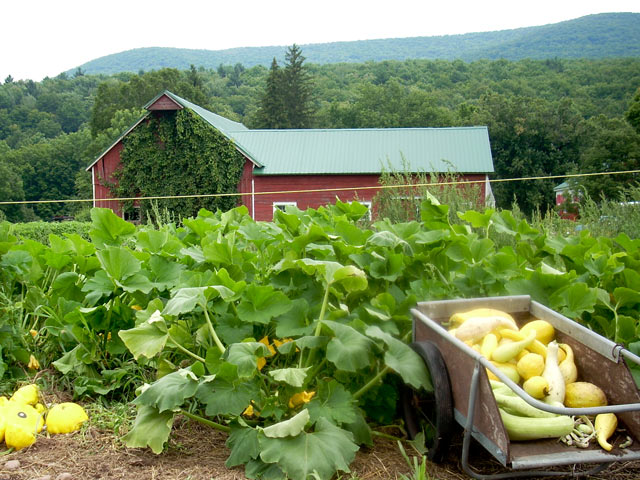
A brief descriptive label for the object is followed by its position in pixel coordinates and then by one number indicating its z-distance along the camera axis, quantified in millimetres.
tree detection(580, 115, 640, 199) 33562
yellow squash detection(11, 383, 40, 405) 2586
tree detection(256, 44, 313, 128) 56250
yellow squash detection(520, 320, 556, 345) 2346
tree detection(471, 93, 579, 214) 47969
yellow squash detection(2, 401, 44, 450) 2352
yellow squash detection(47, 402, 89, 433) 2479
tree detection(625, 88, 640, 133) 34844
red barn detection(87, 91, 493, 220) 25641
